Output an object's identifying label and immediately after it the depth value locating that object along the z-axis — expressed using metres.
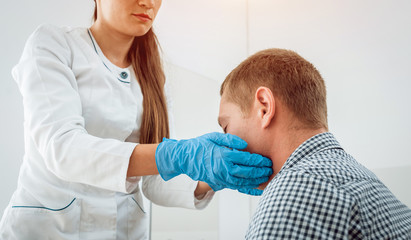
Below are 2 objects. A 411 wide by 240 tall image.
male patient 0.60
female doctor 0.93
